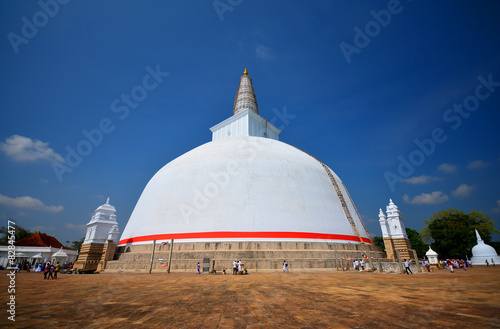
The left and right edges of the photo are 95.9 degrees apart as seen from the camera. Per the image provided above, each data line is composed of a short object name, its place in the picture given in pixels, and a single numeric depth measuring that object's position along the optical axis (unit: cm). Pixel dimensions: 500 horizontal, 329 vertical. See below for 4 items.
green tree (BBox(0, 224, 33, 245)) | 3606
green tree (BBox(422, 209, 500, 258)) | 3378
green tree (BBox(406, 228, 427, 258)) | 4391
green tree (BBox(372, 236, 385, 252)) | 5044
